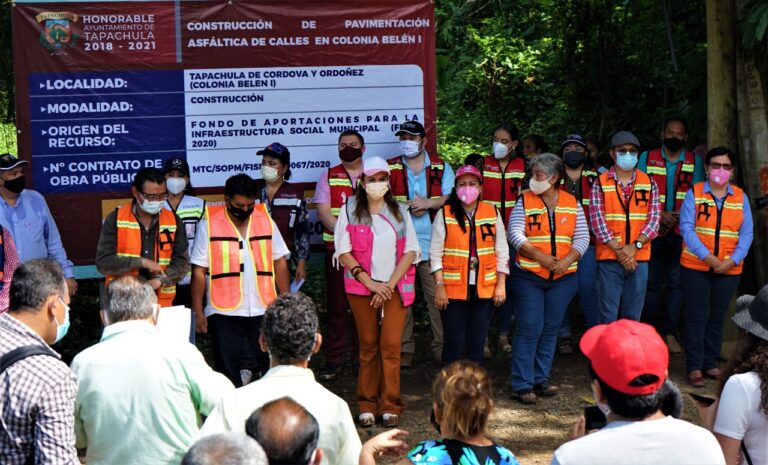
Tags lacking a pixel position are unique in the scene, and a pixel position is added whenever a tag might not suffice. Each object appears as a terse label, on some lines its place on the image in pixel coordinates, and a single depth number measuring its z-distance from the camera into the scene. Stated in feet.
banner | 30.22
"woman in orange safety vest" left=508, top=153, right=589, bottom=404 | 28.19
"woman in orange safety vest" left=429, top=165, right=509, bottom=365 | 27.48
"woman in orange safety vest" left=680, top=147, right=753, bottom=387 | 29.55
